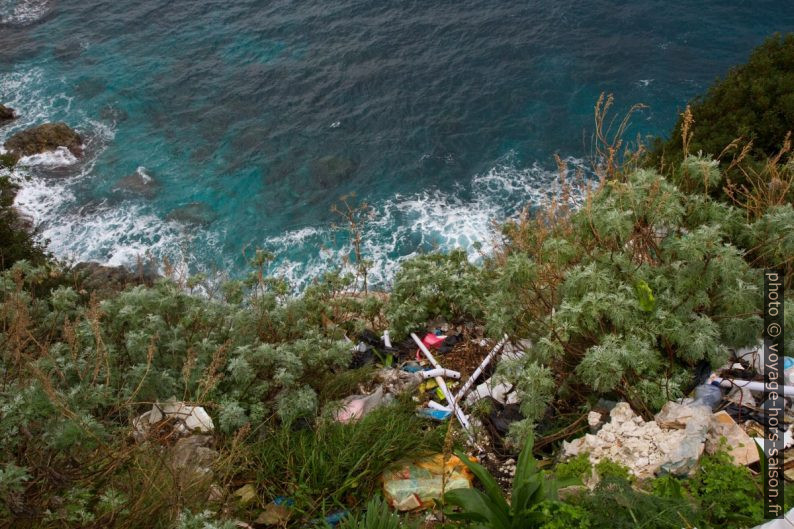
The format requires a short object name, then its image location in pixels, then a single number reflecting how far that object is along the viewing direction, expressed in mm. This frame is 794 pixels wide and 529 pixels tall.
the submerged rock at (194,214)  15719
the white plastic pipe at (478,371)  5716
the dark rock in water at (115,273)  13205
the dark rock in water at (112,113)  19188
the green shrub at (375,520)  3984
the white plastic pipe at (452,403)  5420
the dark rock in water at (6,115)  18984
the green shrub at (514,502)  3832
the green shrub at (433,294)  7070
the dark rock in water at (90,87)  20094
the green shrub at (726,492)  3654
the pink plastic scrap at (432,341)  6961
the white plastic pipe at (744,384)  4867
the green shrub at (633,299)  4879
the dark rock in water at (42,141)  17906
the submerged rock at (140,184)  16625
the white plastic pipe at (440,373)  6176
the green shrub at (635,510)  3488
